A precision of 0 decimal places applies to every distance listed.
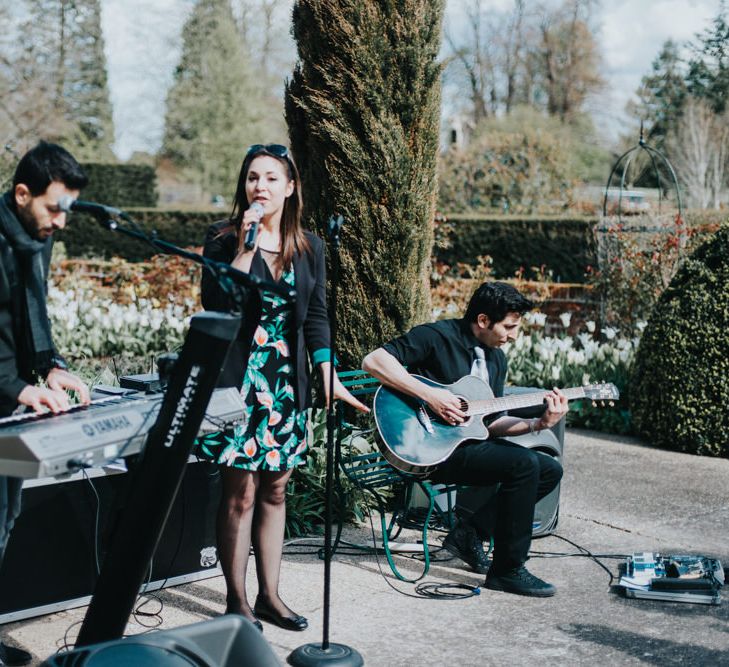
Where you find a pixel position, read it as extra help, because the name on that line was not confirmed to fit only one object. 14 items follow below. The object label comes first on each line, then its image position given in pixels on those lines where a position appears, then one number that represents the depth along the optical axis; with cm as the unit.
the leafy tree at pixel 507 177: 1753
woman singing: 340
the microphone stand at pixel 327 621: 318
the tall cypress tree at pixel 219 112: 2962
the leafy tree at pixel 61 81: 1933
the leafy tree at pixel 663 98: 2806
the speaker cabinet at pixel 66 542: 348
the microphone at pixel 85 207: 230
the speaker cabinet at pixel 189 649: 207
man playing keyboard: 262
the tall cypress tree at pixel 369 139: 534
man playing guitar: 416
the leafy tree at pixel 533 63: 3812
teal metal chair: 431
